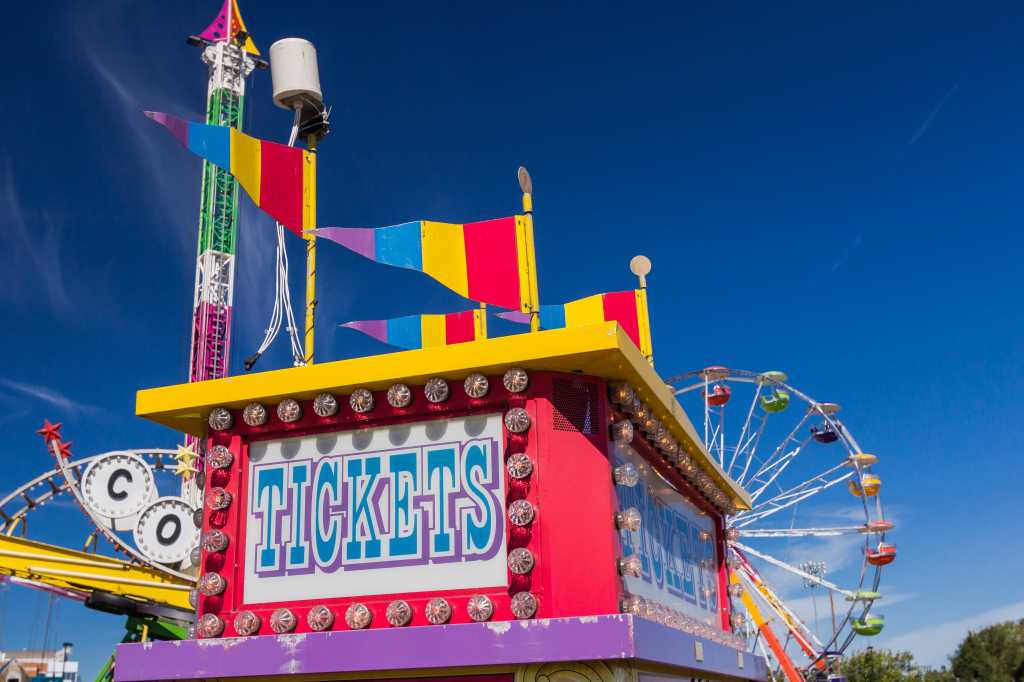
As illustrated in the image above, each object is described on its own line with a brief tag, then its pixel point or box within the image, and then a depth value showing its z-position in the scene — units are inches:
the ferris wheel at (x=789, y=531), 1354.6
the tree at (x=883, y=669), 2470.5
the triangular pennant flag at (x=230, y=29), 2021.4
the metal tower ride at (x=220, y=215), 1815.9
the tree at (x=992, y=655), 2395.4
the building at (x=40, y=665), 2702.3
